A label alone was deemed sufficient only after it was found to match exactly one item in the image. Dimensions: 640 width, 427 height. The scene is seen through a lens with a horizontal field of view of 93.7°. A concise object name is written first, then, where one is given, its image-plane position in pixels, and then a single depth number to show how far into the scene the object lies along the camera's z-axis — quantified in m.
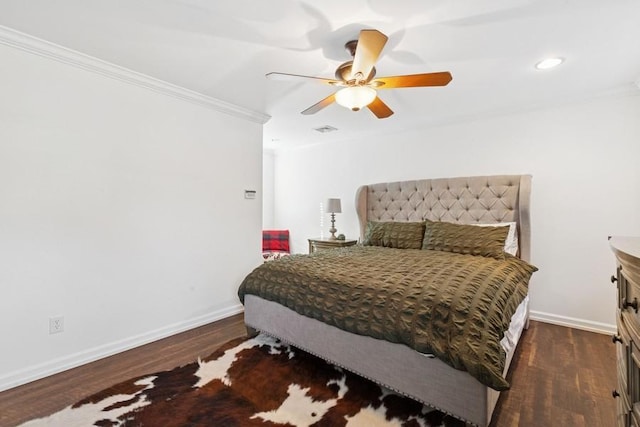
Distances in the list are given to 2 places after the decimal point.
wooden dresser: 0.89
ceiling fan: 1.76
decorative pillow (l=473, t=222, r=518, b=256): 2.86
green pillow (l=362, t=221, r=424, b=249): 3.31
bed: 1.49
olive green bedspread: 1.46
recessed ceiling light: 2.27
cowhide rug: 1.63
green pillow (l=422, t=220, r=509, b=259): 2.71
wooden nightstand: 4.31
